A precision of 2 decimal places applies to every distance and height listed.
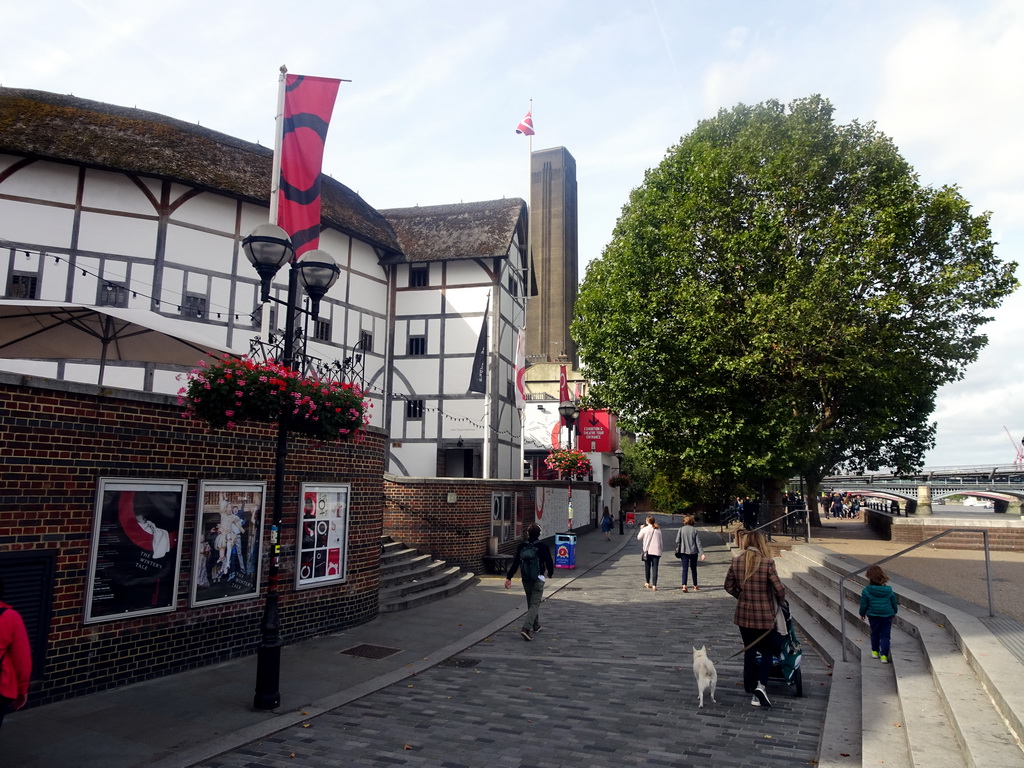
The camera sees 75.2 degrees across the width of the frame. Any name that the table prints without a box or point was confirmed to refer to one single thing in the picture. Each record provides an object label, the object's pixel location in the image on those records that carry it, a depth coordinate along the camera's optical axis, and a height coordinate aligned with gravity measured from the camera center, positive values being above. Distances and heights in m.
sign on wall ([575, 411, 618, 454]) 38.56 +3.11
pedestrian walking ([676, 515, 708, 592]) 14.98 -1.32
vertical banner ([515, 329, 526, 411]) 24.43 +4.10
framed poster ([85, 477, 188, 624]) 7.38 -0.77
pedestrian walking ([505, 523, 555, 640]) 10.80 -1.39
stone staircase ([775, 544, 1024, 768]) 5.22 -1.97
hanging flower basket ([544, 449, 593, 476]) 26.31 +0.94
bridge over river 68.78 +0.69
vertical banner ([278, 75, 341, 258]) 11.06 +5.50
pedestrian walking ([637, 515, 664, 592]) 15.64 -1.45
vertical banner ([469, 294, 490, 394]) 23.09 +4.01
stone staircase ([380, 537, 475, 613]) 13.03 -2.05
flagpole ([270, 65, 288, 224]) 10.80 +5.58
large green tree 19.78 +5.88
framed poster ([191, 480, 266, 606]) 8.48 -0.79
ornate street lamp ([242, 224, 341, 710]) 6.96 +2.07
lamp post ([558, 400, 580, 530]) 24.86 +2.78
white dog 6.95 -1.95
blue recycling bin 19.86 -1.99
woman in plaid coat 7.01 -1.27
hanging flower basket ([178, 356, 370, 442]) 7.50 +0.99
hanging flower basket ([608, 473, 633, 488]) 40.90 +0.27
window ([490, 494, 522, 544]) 19.14 -0.94
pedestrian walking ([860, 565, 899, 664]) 7.76 -1.41
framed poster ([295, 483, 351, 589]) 10.11 -0.81
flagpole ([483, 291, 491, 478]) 20.89 +1.73
